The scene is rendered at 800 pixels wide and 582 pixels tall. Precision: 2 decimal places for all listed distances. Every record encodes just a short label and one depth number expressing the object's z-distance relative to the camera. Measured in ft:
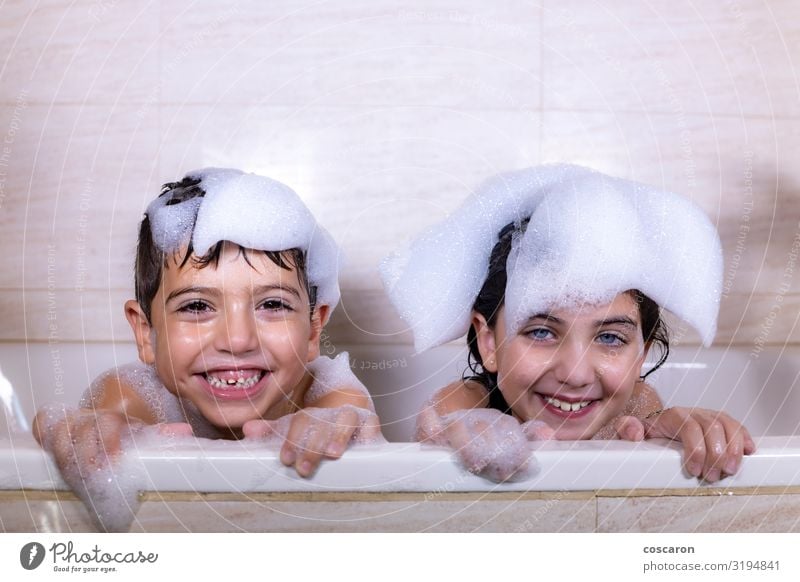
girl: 2.76
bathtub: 2.22
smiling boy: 2.75
